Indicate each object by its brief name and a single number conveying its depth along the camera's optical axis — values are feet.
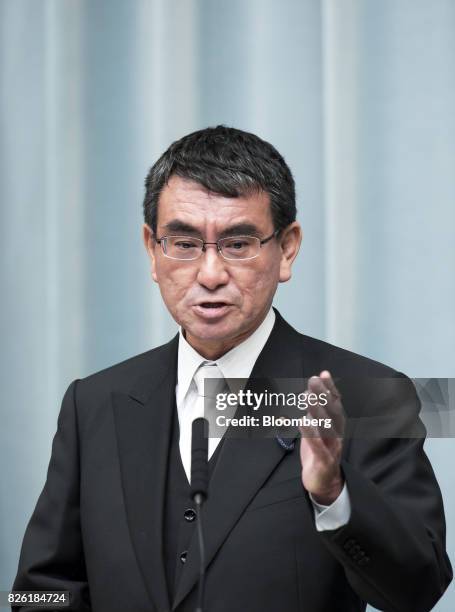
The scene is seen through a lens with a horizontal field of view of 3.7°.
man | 25.77
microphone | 25.21
